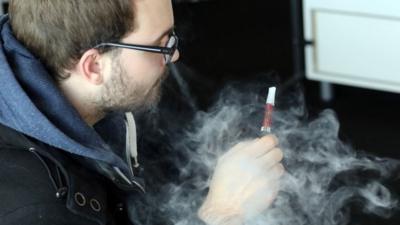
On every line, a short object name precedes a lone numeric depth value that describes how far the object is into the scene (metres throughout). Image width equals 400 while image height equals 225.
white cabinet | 2.03
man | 1.12
